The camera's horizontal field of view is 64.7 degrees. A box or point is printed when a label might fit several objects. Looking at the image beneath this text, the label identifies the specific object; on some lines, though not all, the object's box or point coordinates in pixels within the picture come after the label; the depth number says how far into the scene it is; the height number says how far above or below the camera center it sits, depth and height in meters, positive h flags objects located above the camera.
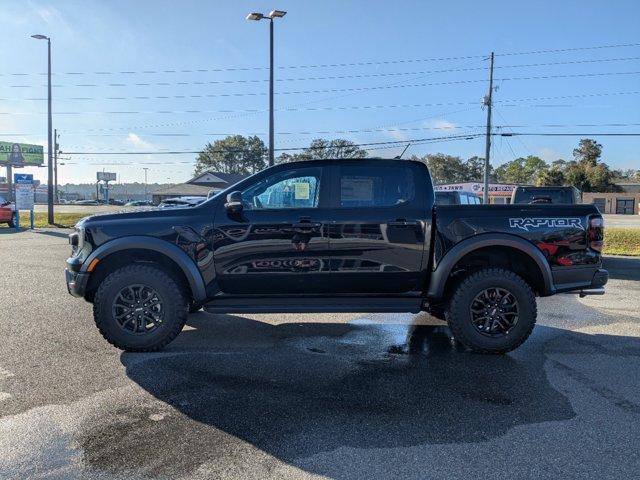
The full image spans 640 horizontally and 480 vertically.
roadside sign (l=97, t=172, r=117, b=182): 97.64 +5.00
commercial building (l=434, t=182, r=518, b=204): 54.50 +2.60
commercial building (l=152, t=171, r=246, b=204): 63.88 +2.61
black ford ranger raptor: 5.11 -0.48
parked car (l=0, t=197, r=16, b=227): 23.31 -0.58
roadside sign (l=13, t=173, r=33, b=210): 23.89 +0.48
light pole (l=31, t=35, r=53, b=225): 24.41 +2.43
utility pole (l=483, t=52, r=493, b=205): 30.77 +5.09
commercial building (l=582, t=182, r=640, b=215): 73.75 +1.96
